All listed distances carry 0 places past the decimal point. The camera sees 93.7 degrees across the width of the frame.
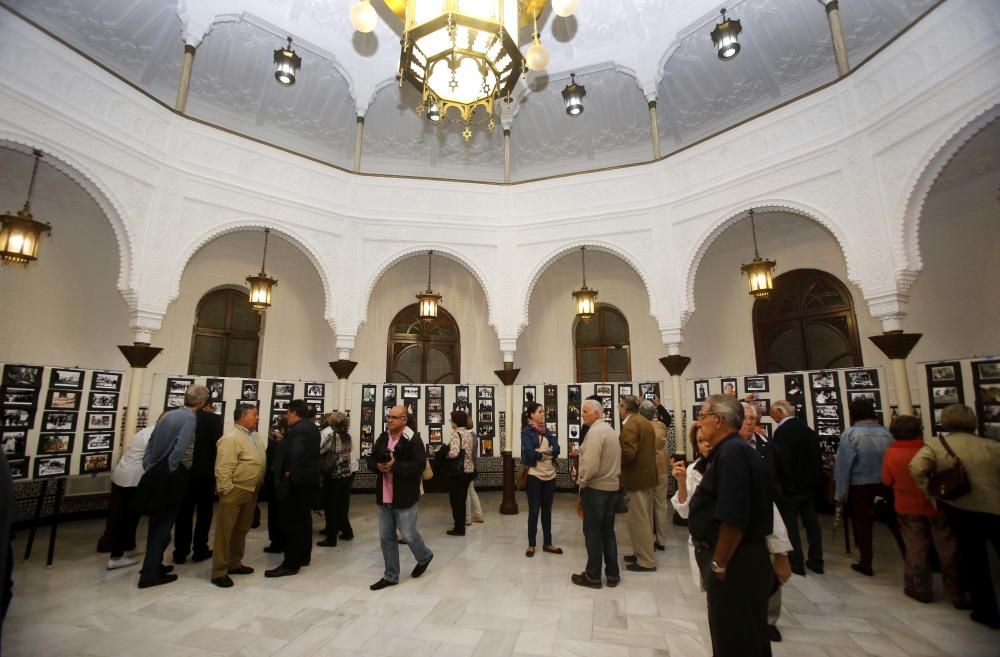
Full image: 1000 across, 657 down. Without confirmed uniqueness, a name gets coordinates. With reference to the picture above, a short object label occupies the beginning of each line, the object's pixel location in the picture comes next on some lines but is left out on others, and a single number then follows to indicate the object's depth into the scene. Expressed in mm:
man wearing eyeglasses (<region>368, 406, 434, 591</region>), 4508
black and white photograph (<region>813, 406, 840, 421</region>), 7386
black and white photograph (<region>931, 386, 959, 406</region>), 6047
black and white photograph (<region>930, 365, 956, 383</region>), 6104
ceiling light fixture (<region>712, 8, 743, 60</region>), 6977
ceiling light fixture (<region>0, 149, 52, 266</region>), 5426
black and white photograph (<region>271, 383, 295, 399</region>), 8781
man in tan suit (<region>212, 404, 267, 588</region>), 4629
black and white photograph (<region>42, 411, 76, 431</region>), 5887
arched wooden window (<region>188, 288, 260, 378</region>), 9406
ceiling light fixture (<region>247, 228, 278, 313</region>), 7816
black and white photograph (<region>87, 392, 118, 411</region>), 6293
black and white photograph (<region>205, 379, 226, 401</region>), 8215
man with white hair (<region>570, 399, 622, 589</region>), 4508
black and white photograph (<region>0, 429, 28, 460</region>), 5562
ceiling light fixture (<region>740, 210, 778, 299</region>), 7180
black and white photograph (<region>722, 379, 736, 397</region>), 8138
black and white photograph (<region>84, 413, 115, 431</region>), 6246
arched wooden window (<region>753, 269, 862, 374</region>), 8633
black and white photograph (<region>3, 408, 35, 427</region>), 5602
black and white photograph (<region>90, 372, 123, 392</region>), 6340
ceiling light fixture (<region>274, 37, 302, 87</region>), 7742
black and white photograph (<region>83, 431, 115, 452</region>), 6133
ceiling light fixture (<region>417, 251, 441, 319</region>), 9211
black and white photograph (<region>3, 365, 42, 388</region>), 5688
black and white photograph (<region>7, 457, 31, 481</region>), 5508
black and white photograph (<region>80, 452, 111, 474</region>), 5984
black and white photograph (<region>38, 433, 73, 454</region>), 5696
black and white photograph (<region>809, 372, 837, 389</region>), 7480
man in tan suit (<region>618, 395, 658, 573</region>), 4898
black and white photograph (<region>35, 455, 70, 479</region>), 5355
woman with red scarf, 5508
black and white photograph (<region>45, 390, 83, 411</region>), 5973
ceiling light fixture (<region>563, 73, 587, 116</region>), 8453
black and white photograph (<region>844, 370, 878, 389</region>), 7105
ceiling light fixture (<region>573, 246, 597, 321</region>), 8642
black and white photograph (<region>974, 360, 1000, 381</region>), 5695
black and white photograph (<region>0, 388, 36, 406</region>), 5652
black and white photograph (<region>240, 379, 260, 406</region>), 8500
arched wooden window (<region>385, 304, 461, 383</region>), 10969
